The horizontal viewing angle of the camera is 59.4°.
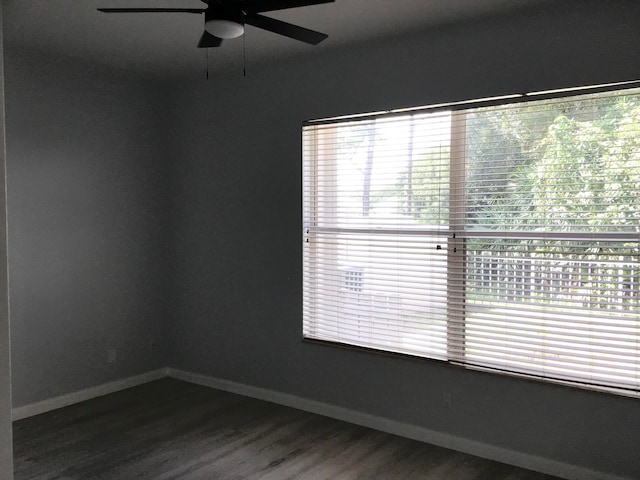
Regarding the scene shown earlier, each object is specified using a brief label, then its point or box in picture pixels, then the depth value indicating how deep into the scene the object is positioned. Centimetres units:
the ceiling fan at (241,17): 228
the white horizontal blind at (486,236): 305
